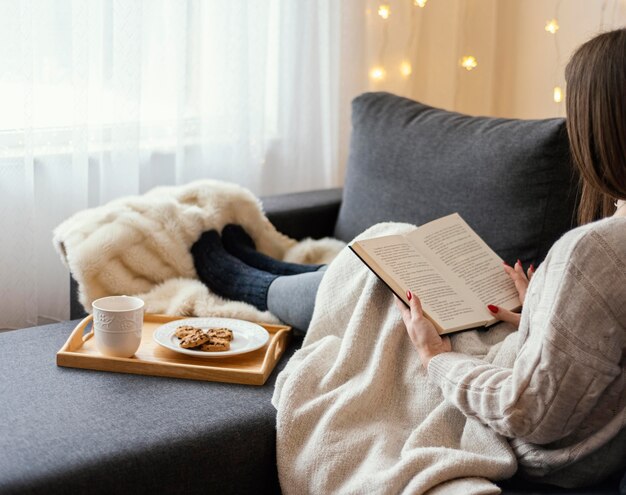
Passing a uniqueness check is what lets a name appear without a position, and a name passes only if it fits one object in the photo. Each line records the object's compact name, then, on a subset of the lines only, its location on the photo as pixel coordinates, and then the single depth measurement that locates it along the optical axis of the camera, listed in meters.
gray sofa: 1.38
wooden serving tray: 1.65
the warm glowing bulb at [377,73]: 2.97
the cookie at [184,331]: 1.73
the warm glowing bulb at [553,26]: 2.81
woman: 1.20
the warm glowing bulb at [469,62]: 3.06
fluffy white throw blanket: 1.98
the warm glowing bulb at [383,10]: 2.90
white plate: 1.68
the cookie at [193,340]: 1.69
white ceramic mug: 1.64
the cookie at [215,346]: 1.70
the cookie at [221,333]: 1.74
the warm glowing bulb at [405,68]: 3.04
